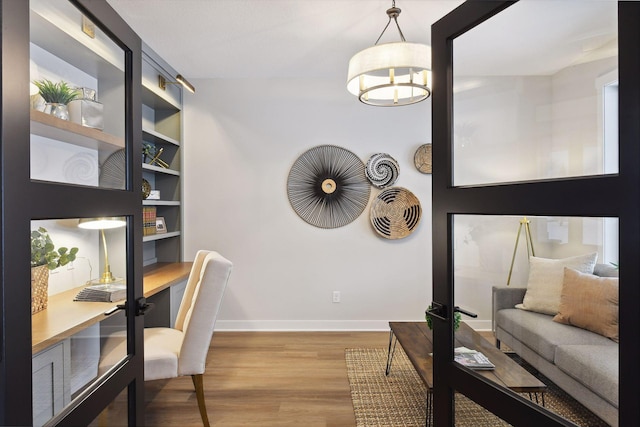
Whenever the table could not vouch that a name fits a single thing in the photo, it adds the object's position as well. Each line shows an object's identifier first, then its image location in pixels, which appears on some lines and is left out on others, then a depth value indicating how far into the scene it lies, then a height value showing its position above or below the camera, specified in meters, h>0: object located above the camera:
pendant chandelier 2.06 +0.87
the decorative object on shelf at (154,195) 3.37 +0.19
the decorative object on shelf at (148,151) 3.35 +0.60
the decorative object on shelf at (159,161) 3.48 +0.53
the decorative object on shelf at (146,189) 3.26 +0.24
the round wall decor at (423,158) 3.83 +0.58
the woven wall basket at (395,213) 3.84 +0.01
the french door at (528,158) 0.75 +0.14
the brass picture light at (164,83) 3.20 +1.21
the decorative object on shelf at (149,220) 3.30 -0.04
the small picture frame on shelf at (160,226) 3.63 -0.11
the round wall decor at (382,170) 3.81 +0.45
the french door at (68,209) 0.77 +0.02
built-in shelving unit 3.71 +0.40
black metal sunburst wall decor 3.84 +0.29
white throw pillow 0.88 -0.17
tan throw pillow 0.79 -0.21
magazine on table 1.13 -0.47
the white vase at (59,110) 0.96 +0.29
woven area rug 1.18 -1.22
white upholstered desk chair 2.03 -0.71
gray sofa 0.80 -0.35
